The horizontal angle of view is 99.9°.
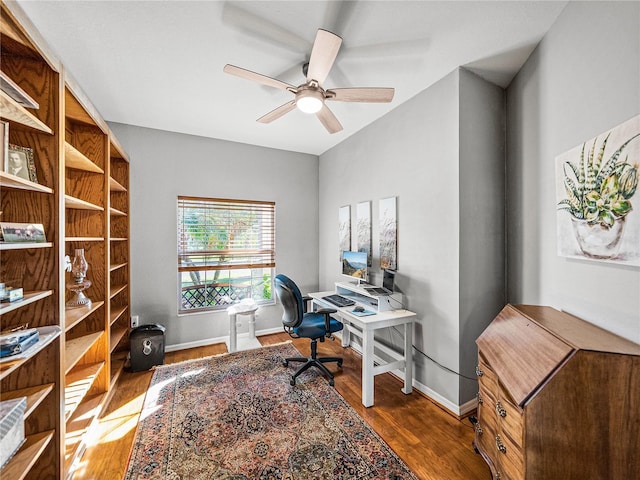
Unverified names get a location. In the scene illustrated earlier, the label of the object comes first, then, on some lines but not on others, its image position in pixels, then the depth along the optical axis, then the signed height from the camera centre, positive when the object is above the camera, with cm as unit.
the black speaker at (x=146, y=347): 277 -112
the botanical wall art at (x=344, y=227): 351 +17
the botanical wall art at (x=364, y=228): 312 +15
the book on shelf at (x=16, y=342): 110 -43
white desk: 224 -89
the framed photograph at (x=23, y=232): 115 +3
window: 345 -17
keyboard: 284 -67
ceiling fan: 151 +103
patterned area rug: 161 -137
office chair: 250 -82
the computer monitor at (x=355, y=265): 293 -29
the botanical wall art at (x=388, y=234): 274 +6
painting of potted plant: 118 +21
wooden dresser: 103 -68
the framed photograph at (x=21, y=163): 125 +37
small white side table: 320 -108
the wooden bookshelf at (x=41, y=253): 116 -7
